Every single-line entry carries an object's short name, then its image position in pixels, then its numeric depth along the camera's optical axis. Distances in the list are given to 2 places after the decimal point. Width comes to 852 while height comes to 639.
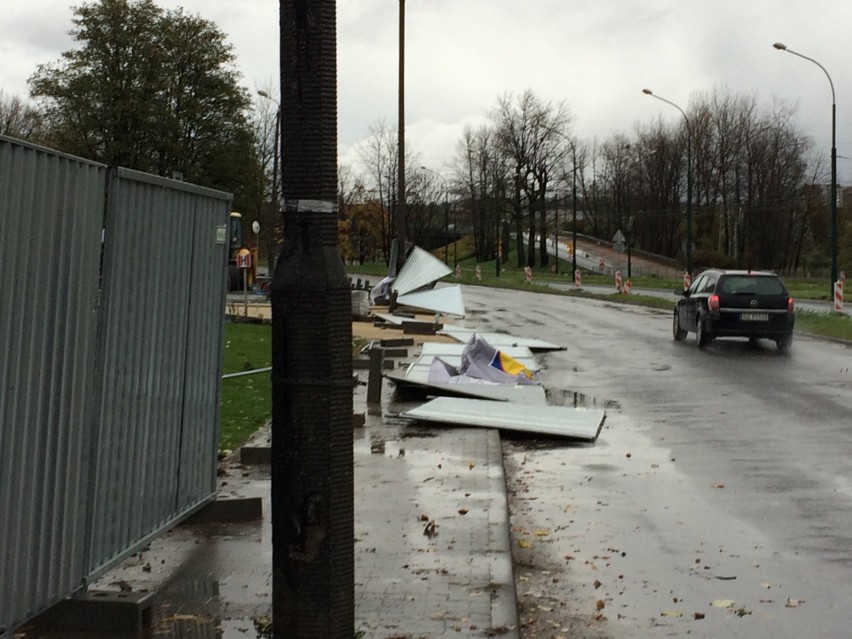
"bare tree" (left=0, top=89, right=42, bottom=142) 61.53
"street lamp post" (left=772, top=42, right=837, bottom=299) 34.56
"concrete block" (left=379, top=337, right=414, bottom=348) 23.09
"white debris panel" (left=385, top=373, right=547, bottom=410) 14.35
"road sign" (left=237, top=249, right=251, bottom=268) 34.66
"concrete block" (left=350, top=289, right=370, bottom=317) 31.38
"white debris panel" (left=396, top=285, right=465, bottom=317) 29.69
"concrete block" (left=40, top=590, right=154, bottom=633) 5.09
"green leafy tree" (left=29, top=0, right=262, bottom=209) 57.44
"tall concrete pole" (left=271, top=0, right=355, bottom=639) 4.41
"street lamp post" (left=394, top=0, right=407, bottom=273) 37.38
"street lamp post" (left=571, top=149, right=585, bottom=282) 73.47
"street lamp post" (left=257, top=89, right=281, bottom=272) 55.42
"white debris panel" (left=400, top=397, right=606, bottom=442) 12.21
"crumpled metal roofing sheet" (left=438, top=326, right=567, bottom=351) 23.08
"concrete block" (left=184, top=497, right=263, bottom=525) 7.29
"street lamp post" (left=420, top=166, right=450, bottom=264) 105.88
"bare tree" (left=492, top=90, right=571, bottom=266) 94.12
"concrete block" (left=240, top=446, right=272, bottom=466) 9.58
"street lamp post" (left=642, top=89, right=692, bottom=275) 50.00
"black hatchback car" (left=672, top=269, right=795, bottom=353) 23.14
